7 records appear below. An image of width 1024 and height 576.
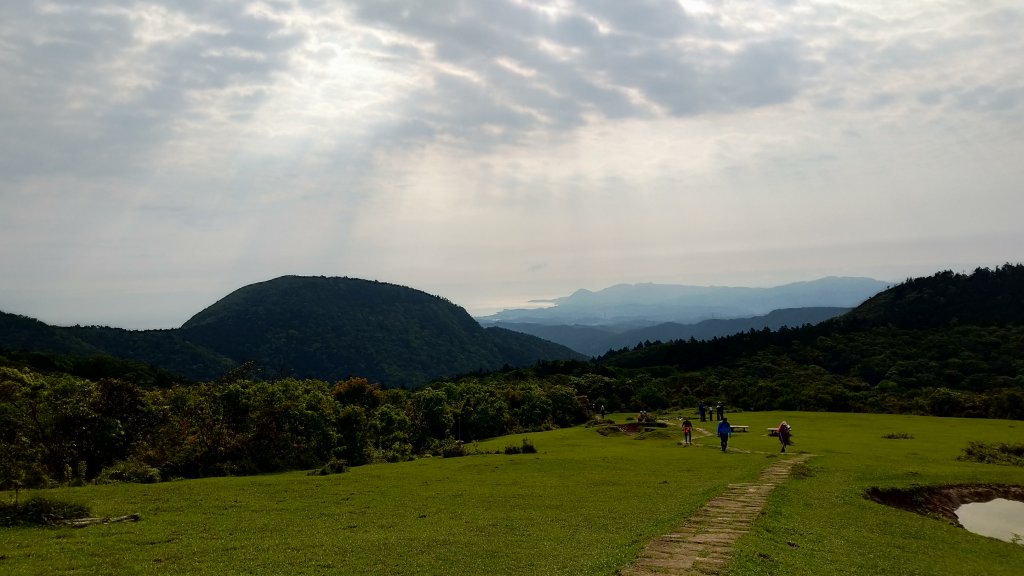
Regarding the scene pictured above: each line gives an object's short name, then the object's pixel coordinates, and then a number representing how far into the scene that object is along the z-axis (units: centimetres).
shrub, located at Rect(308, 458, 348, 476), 3603
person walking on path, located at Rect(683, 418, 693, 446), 4622
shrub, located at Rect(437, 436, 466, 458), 4644
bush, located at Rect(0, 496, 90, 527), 2011
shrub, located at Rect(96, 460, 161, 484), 3344
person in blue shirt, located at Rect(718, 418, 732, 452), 4112
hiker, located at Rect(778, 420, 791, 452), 3997
